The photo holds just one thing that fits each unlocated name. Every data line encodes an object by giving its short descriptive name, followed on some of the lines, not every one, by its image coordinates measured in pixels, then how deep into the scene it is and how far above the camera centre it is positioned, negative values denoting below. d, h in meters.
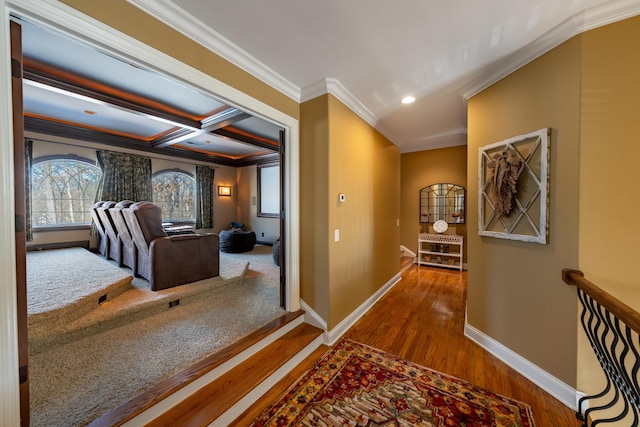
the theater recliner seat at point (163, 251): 2.85 -0.56
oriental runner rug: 1.52 -1.42
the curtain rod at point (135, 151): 4.45 +1.39
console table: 4.84 -0.93
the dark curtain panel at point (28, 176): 4.22 +0.66
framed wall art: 1.78 +0.19
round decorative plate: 5.08 -0.38
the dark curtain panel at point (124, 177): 5.02 +0.79
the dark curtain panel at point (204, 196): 6.68 +0.43
